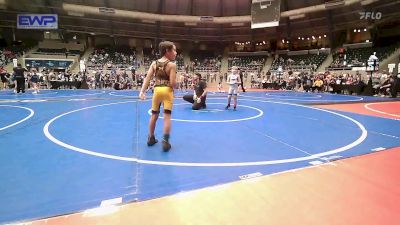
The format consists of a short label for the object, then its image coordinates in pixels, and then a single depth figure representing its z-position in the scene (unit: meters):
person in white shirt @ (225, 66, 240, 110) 10.95
